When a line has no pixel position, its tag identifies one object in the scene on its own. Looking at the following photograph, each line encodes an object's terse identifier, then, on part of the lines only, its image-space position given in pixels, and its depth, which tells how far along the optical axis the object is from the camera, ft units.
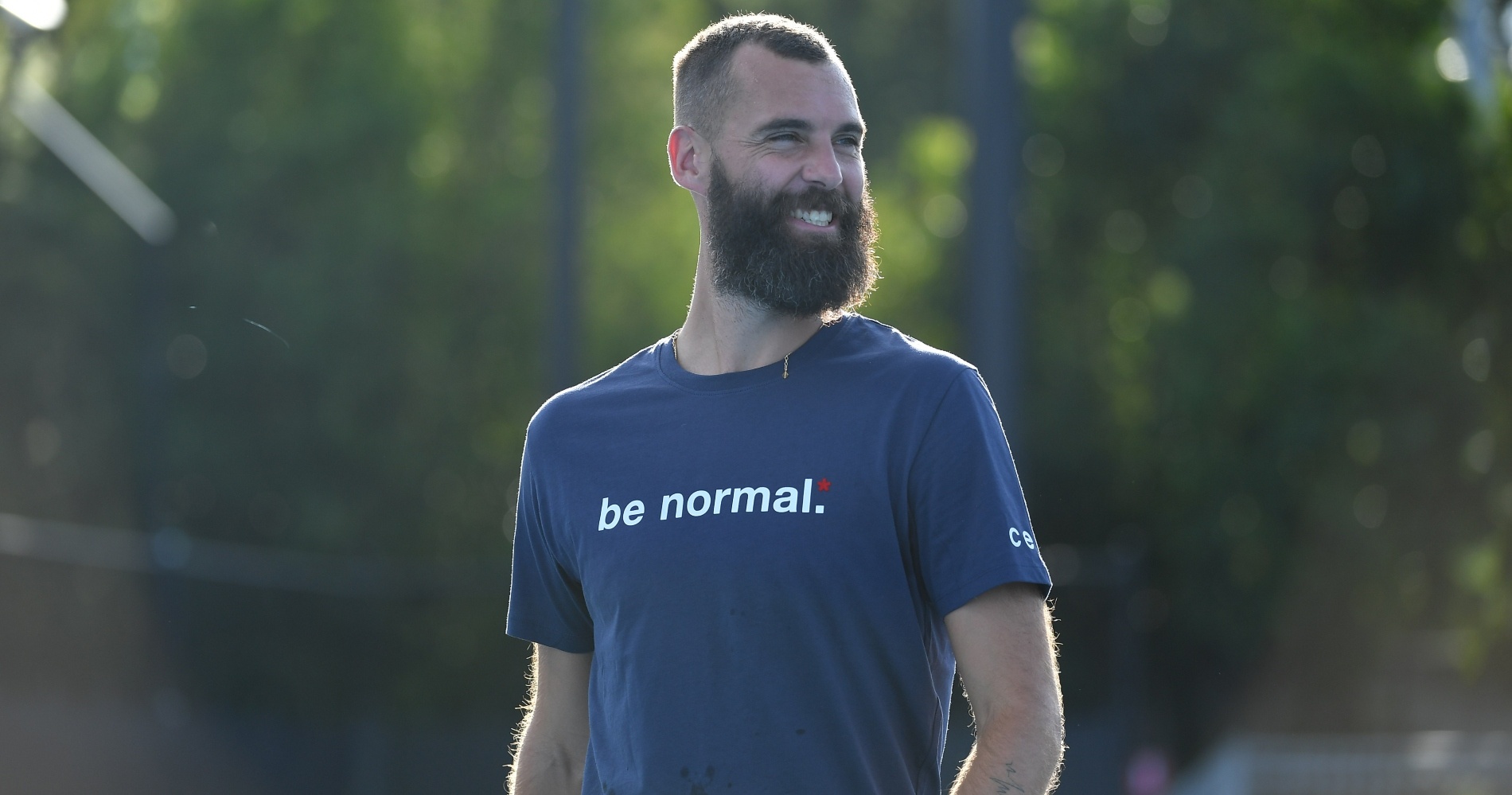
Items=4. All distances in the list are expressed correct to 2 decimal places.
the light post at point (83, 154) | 88.48
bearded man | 15.61
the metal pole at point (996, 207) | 51.47
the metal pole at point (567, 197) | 66.54
